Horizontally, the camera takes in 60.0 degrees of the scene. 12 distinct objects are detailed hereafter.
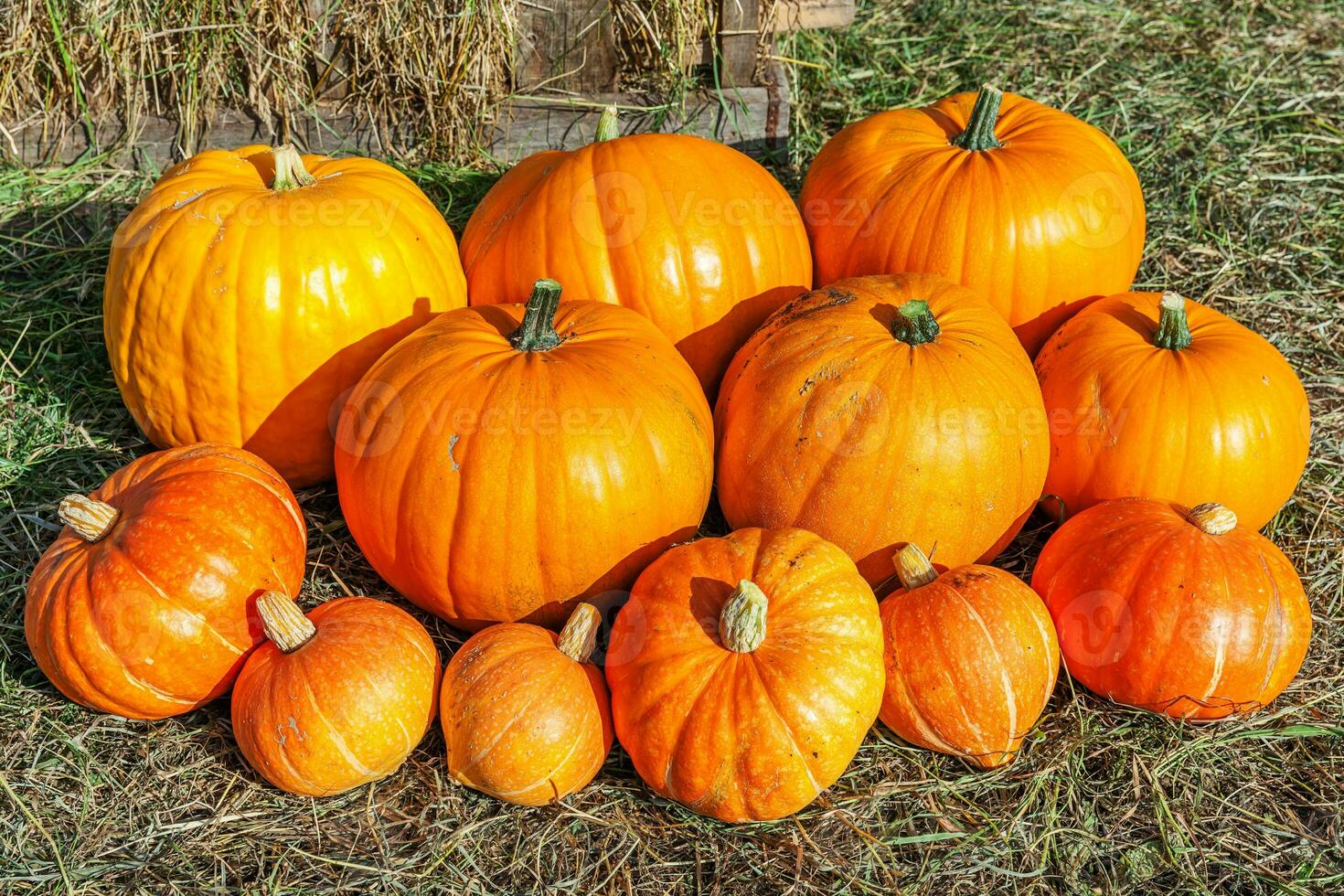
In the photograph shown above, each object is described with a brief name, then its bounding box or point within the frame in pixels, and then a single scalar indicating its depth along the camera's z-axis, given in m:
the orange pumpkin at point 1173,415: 3.44
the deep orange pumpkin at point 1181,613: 3.08
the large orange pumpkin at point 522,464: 3.11
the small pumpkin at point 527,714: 2.84
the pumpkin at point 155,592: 2.97
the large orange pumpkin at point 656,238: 3.69
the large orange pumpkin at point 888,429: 3.19
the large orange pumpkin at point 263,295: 3.45
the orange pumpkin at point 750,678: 2.77
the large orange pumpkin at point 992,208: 3.79
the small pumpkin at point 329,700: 2.86
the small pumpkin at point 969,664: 2.96
